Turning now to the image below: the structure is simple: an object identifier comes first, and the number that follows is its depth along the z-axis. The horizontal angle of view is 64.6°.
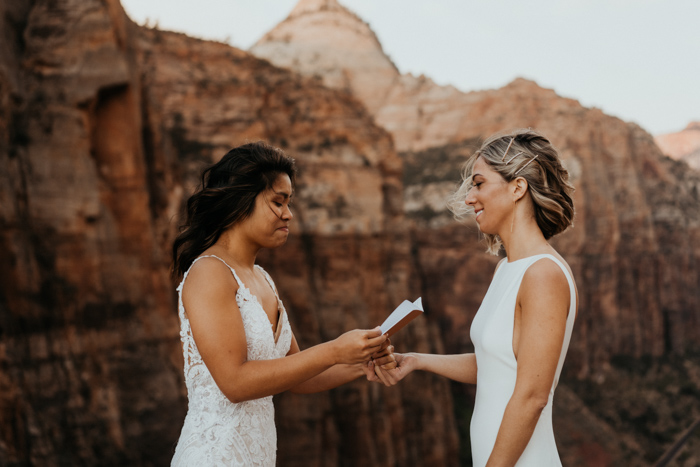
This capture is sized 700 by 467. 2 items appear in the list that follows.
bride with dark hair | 2.22
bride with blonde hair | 2.16
